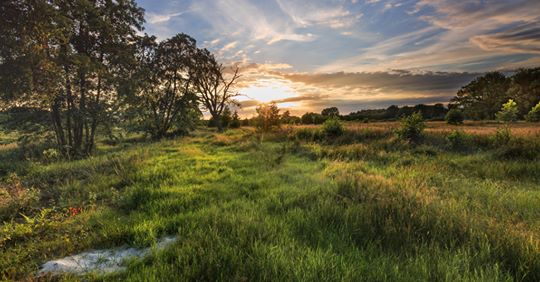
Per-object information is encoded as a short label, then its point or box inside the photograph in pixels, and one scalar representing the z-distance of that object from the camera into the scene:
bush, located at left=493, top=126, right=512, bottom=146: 11.70
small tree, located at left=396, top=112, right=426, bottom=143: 14.51
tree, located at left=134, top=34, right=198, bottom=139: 29.46
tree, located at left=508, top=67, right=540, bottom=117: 48.04
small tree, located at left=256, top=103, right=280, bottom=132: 28.28
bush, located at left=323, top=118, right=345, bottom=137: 18.30
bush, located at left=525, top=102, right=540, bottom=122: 32.66
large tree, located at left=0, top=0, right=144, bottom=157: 12.34
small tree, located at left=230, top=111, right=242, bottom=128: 51.78
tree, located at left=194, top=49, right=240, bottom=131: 35.09
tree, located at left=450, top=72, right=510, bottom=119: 53.82
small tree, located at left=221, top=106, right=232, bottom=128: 51.91
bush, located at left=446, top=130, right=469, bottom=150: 12.66
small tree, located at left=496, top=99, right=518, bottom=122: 34.00
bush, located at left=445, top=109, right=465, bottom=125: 31.58
